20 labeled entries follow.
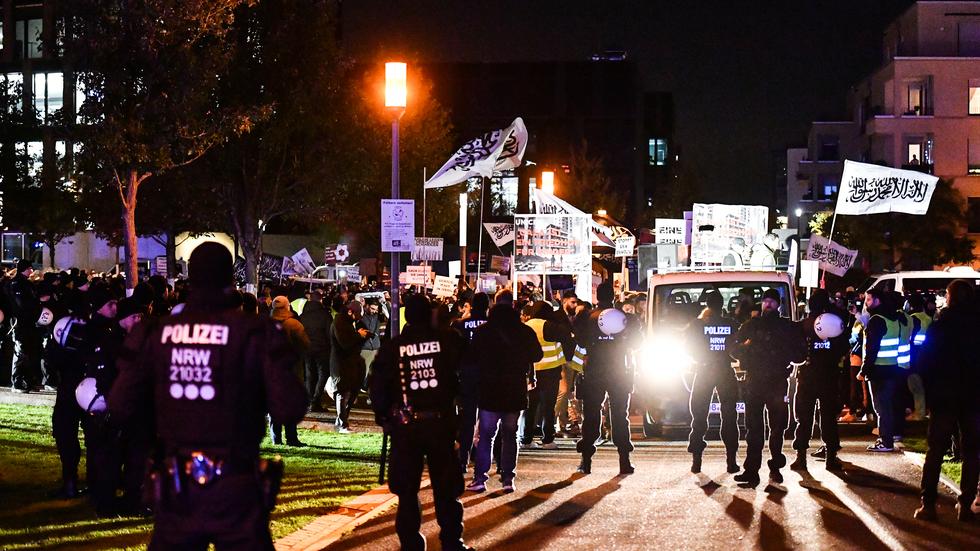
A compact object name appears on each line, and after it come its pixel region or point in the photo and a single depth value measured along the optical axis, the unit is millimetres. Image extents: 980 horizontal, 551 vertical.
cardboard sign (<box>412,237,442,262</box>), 31000
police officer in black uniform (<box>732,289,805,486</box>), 12070
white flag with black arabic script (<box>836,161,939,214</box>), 23844
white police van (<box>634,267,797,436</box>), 15453
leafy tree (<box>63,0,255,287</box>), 22078
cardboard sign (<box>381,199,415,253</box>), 13531
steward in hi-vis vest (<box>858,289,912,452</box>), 14891
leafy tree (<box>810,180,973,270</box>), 62344
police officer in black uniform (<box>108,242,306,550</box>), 5203
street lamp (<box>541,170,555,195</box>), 29719
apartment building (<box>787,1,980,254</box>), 68312
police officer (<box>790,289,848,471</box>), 13203
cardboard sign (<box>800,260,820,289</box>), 25547
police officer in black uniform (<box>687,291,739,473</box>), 12648
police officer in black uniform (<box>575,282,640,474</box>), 12977
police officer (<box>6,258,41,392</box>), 18984
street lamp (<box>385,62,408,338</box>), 13867
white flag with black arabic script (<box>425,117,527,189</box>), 21141
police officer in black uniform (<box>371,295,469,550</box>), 8219
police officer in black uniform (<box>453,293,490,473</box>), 12445
